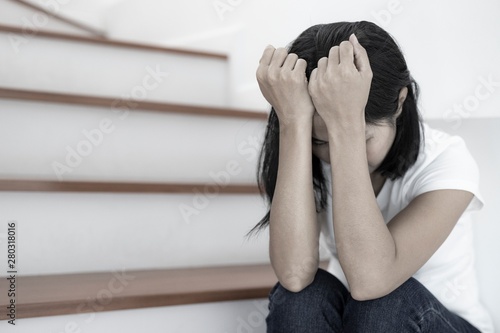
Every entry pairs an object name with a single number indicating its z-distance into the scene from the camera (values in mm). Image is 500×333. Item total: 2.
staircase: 1089
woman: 860
